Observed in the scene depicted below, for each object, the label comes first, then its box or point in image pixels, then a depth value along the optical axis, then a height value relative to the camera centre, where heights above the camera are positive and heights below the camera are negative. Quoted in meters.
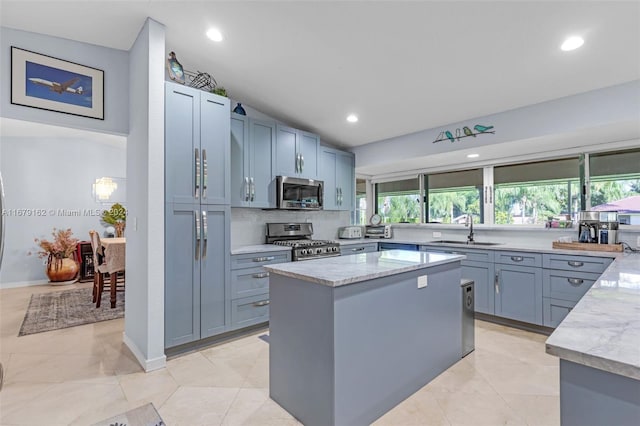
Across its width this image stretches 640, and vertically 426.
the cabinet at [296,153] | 3.97 +0.83
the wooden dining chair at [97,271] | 4.17 -0.73
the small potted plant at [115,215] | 6.17 +0.00
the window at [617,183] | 3.29 +0.34
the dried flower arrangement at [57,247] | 5.55 -0.56
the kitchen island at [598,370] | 0.78 -0.41
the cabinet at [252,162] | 3.55 +0.62
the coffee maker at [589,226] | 3.21 -0.12
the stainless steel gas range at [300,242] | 3.72 -0.35
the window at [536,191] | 3.74 +0.29
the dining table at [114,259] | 4.01 -0.56
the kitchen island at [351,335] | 1.71 -0.74
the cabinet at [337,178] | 4.66 +0.57
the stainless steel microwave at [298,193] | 3.91 +0.29
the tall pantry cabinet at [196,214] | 2.71 +0.01
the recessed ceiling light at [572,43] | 2.40 +1.34
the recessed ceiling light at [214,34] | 2.67 +1.57
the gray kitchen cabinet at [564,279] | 2.97 -0.64
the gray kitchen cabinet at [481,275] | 3.62 -0.72
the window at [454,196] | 4.53 +0.28
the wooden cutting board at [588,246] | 3.01 -0.32
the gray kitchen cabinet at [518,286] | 3.29 -0.78
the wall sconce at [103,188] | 6.21 +0.55
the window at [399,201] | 5.23 +0.24
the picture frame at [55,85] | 2.48 +1.09
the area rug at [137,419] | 1.83 -1.22
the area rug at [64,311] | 3.56 -1.24
